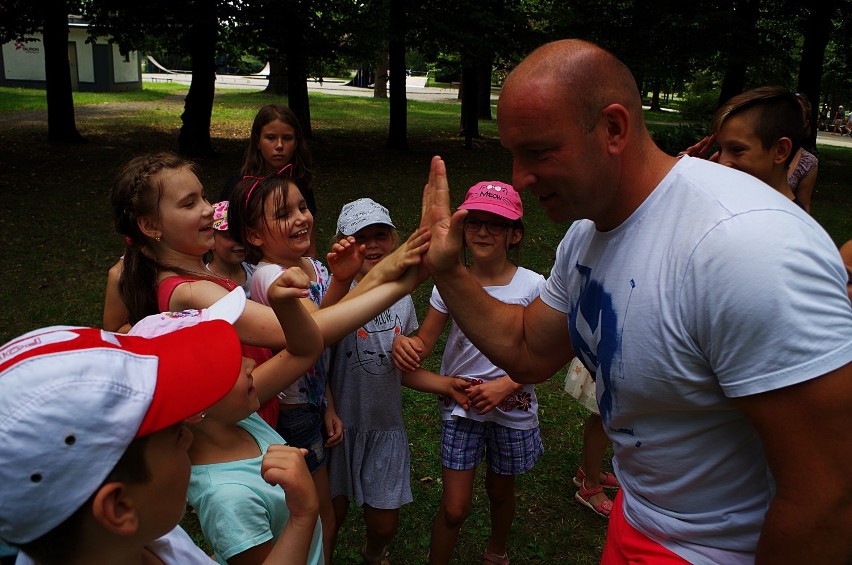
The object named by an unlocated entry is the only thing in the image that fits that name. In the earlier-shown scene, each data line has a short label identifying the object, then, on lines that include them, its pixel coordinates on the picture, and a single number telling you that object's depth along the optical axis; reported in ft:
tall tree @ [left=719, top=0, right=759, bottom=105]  50.47
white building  108.58
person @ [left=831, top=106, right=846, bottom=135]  115.65
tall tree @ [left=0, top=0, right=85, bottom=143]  48.19
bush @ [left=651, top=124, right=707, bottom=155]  55.01
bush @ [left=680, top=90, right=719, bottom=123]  91.64
